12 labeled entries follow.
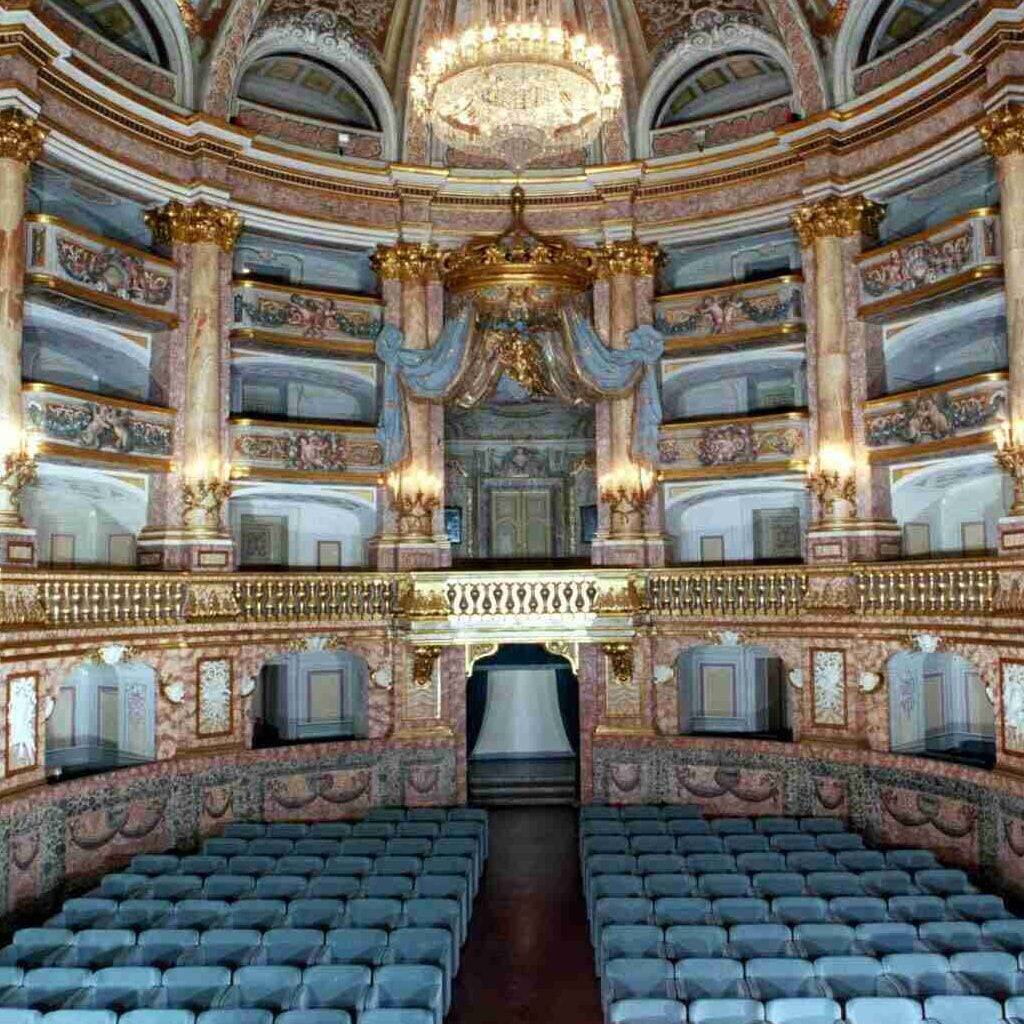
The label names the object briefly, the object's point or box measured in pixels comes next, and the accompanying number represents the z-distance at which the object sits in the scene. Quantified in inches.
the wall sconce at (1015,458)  534.0
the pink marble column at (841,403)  645.9
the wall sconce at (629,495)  713.0
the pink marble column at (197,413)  643.5
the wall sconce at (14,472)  522.9
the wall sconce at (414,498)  714.2
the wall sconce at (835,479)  650.2
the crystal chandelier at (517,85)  467.2
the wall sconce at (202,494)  647.8
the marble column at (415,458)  714.2
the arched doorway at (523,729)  756.6
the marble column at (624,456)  713.6
